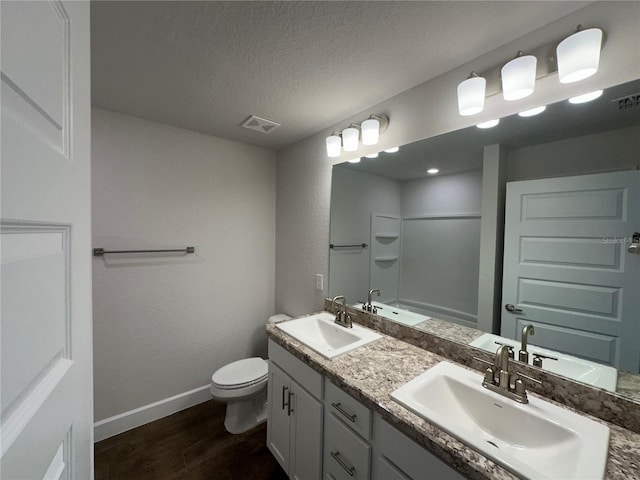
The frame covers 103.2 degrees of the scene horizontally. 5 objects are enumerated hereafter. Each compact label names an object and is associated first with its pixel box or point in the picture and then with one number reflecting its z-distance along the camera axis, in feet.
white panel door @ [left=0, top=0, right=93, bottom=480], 1.03
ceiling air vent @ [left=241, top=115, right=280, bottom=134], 6.18
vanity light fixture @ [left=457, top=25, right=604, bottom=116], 2.95
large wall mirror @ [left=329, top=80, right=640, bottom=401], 3.02
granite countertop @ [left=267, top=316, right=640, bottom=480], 2.31
